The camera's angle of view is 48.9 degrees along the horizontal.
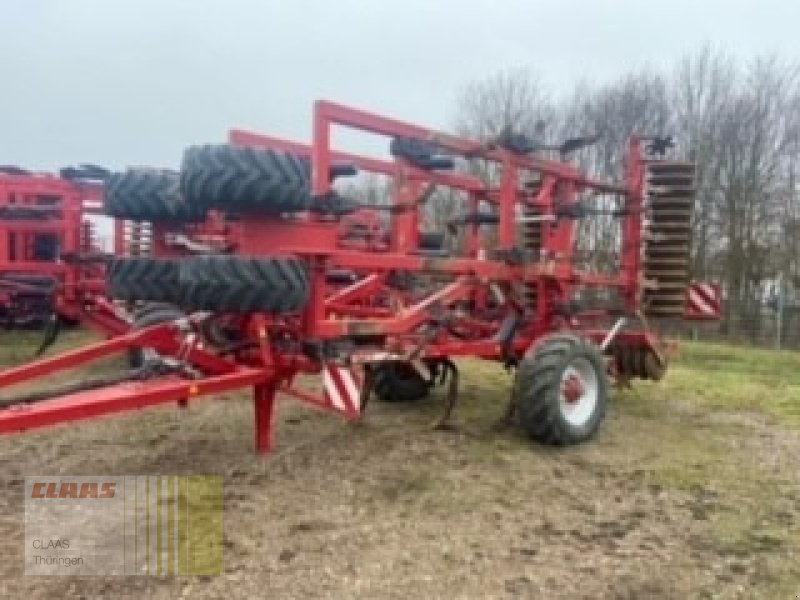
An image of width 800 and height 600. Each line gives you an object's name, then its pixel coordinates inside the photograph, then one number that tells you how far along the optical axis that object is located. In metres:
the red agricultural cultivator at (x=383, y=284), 4.54
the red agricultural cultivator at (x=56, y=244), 9.74
